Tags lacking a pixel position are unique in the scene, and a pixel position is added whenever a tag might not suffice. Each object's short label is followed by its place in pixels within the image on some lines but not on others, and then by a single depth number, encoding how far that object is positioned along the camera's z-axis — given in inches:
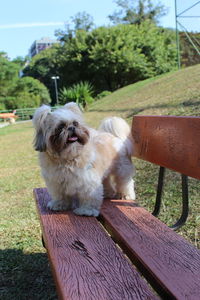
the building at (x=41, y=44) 5125.0
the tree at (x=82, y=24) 1739.7
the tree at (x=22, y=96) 1746.3
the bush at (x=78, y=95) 733.9
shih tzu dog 104.3
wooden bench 59.6
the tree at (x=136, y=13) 1969.7
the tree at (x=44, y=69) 2217.8
